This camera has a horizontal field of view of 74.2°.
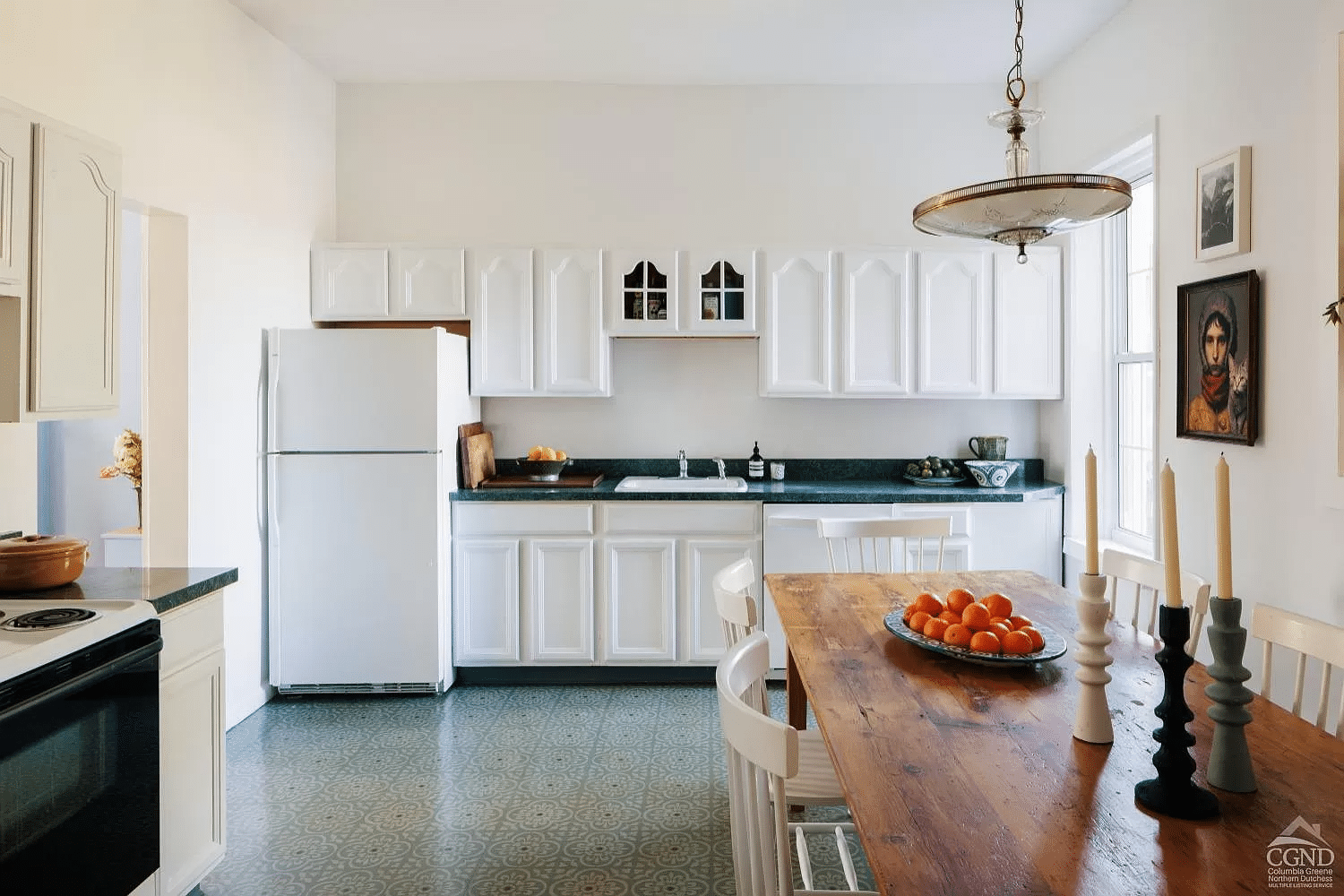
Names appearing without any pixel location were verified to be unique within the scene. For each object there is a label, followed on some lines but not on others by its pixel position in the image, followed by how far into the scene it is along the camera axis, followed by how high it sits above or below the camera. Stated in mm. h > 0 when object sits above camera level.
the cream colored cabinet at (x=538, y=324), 4297 +572
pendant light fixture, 1888 +530
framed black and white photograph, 2848 +779
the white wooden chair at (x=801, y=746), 1910 -752
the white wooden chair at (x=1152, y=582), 2166 -372
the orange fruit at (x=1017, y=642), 1920 -436
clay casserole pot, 2184 -301
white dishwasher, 4105 -457
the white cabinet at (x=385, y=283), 4324 +776
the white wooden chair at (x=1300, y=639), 1716 -404
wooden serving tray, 4293 -199
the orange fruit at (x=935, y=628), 2041 -431
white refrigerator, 3900 -294
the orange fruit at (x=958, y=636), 1978 -435
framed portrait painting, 2812 +277
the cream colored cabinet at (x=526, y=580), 4137 -643
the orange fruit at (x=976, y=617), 2008 -400
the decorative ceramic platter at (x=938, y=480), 4449 -195
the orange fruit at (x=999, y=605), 2096 -388
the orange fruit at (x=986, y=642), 1929 -438
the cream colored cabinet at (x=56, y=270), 2148 +444
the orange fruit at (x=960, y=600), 2119 -380
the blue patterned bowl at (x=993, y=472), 4316 -150
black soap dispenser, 4598 -130
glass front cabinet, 4312 +725
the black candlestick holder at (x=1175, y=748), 1228 -431
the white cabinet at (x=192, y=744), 2193 -778
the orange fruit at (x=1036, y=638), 1938 -434
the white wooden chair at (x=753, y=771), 1193 -484
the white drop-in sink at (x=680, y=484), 4387 -213
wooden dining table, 1087 -517
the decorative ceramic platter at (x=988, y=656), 1899 -460
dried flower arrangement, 4250 -70
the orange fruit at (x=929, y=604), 2150 -396
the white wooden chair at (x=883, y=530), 3262 -331
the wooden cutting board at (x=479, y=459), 4250 -85
